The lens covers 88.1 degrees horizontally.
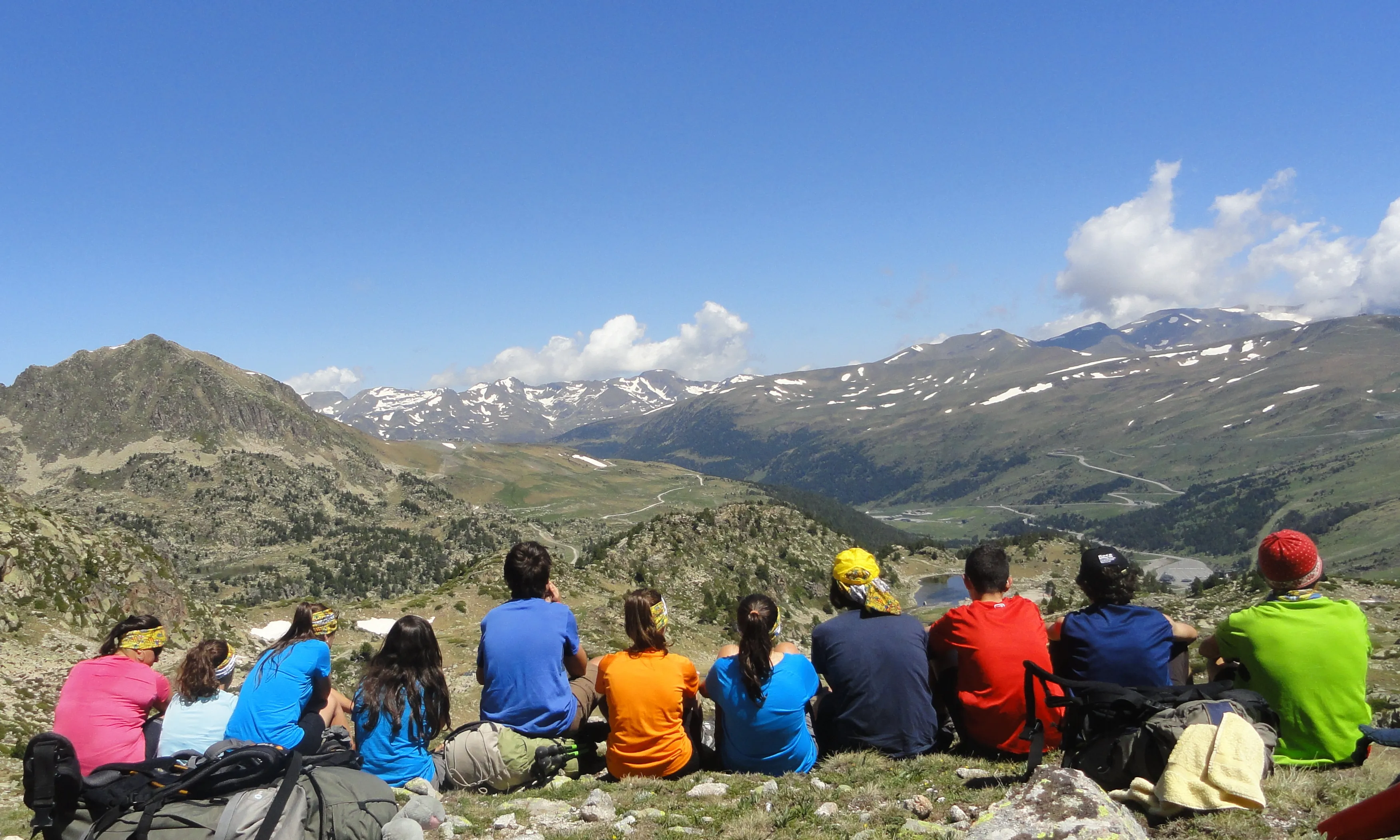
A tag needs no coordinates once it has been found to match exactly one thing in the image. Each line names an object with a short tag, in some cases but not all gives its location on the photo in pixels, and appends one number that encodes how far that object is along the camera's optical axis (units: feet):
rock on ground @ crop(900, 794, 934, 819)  25.05
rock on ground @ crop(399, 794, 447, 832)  26.12
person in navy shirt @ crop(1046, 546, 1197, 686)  27.37
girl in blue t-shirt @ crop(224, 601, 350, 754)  32.42
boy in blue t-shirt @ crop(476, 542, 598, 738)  34.40
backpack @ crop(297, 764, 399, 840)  21.45
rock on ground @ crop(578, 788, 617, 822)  27.89
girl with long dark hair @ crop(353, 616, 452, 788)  30.81
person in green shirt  25.70
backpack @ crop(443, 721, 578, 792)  33.58
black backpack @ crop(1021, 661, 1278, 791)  23.24
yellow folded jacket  21.36
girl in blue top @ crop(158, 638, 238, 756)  32.37
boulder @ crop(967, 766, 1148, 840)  19.33
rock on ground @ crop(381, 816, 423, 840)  22.35
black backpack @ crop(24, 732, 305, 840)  20.66
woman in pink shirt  30.19
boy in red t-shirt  29.25
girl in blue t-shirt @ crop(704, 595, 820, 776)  30.73
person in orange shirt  32.60
